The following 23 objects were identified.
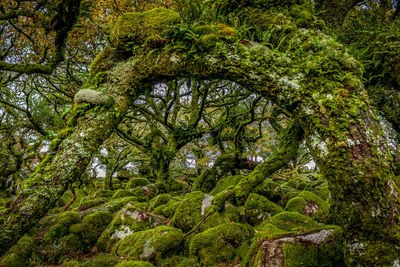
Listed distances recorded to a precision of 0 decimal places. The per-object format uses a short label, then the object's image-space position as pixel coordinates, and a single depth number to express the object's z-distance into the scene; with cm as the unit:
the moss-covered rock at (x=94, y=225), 486
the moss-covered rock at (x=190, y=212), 473
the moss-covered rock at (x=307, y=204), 539
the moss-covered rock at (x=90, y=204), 670
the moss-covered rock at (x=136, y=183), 1106
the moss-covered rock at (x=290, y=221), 385
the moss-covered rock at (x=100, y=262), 350
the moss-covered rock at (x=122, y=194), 798
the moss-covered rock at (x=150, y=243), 375
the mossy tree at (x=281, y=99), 209
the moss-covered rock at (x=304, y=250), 241
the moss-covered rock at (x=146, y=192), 835
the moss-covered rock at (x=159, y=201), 650
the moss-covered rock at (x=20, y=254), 349
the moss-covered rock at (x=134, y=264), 309
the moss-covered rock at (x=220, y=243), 351
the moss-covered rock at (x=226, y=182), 694
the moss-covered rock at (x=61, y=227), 455
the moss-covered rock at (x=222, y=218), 451
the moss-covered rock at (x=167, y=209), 578
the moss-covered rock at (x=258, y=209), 503
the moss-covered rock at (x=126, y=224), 472
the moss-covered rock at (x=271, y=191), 623
